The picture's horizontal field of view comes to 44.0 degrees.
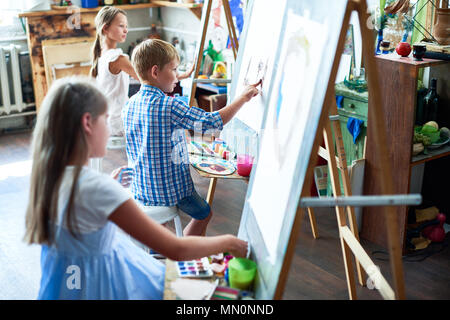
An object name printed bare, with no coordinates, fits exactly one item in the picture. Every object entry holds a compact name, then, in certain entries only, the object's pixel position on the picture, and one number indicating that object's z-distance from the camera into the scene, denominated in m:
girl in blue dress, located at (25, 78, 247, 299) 1.47
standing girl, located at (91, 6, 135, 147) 3.26
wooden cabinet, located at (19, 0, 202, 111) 5.03
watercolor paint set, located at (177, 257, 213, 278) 1.68
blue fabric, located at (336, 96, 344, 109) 3.20
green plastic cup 1.63
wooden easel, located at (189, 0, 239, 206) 2.88
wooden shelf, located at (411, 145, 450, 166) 2.82
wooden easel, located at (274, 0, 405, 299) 1.42
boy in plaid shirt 2.30
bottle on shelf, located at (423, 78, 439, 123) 3.04
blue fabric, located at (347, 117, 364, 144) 3.13
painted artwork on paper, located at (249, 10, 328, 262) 1.53
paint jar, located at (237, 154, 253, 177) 2.35
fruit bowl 2.91
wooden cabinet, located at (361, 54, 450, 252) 2.69
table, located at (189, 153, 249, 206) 2.39
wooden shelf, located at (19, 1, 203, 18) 4.80
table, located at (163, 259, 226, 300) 1.54
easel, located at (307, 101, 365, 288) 2.31
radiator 5.02
